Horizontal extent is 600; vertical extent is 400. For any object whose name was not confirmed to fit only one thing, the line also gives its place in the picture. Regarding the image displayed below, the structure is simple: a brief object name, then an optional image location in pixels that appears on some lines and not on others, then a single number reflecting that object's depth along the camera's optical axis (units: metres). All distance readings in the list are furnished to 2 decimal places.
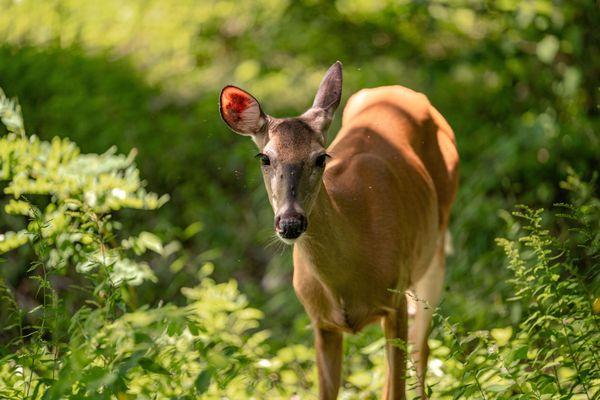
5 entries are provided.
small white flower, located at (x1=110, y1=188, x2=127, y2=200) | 9.77
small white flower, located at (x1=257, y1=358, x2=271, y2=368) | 10.79
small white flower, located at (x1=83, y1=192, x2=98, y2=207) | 9.70
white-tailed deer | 8.85
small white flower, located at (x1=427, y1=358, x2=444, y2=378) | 10.75
